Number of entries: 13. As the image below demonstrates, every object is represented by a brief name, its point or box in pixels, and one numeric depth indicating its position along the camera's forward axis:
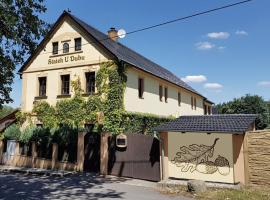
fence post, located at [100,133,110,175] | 12.52
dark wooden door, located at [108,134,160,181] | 11.21
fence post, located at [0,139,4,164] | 15.76
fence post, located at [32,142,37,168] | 14.53
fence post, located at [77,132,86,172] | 13.28
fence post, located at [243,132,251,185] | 9.48
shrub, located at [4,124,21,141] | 15.77
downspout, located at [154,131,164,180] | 10.86
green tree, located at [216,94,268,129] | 33.08
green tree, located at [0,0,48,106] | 8.57
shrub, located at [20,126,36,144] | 15.08
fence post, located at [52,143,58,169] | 14.00
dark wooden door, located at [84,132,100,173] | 13.05
